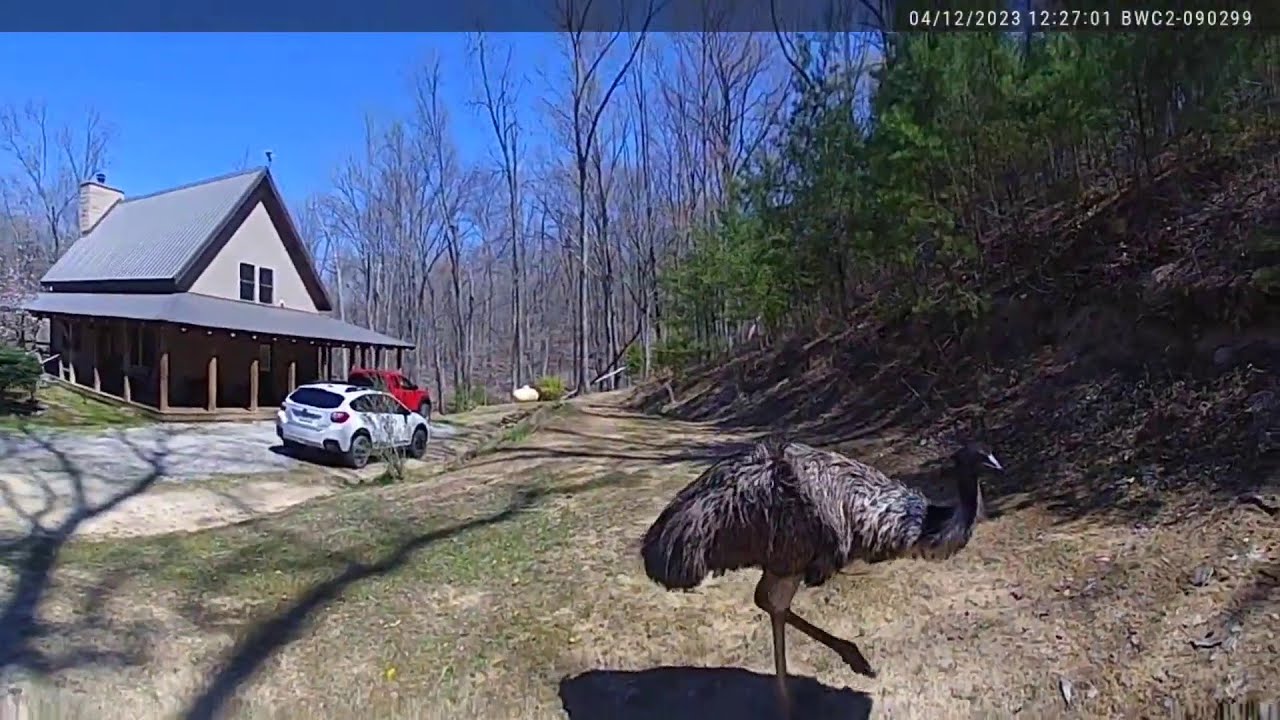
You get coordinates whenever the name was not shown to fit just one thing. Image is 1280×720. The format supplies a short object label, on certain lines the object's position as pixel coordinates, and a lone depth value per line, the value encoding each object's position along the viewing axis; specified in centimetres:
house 2255
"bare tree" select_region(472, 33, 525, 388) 3612
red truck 2122
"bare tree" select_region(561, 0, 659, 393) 3128
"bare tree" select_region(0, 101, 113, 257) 4009
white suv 1494
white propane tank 2955
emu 402
